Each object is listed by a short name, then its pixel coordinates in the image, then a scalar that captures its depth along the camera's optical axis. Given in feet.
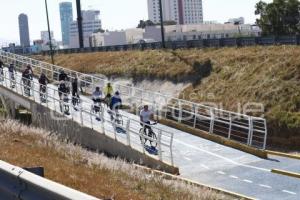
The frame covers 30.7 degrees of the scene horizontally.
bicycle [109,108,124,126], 69.25
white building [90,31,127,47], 541.09
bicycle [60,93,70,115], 74.53
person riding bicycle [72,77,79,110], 82.02
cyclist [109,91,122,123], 71.62
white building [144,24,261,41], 466.70
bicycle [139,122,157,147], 62.49
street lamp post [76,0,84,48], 190.19
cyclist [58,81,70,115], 77.30
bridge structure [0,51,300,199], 50.85
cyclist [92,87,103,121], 75.10
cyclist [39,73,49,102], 86.33
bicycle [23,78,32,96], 85.64
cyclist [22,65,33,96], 90.79
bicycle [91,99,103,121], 73.41
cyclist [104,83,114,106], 78.74
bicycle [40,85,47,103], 80.03
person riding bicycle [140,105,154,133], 63.46
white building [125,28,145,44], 523.29
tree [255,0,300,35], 193.36
